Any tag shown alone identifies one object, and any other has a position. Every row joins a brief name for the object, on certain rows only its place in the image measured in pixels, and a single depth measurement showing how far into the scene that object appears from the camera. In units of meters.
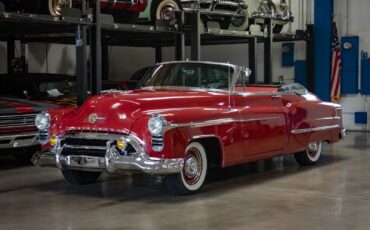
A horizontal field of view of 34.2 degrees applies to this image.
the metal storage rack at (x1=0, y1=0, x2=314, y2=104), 9.34
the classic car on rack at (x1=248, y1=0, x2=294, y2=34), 12.98
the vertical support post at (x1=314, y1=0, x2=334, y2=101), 15.95
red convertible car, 6.29
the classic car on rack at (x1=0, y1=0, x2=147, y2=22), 9.15
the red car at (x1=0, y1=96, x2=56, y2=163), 8.63
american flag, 15.88
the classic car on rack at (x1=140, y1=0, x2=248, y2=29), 11.18
